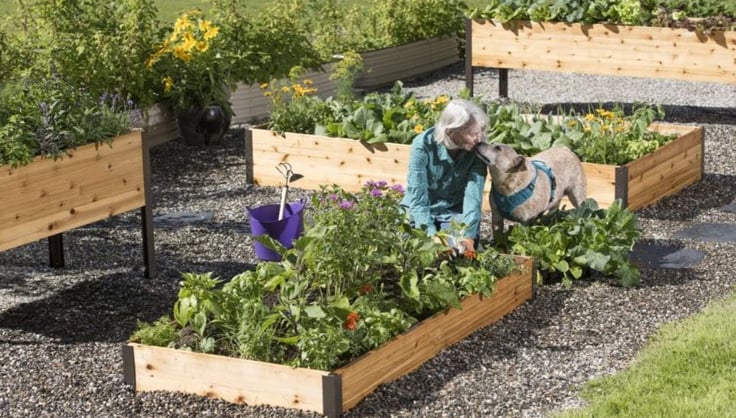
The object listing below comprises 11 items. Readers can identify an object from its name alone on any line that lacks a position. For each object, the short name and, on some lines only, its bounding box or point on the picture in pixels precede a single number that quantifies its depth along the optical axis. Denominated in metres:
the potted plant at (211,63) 10.12
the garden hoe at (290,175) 8.95
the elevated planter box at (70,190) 6.29
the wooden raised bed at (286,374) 5.12
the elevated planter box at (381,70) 11.27
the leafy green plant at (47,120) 6.27
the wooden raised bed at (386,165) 8.15
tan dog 6.66
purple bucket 7.28
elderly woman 6.43
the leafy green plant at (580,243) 6.77
